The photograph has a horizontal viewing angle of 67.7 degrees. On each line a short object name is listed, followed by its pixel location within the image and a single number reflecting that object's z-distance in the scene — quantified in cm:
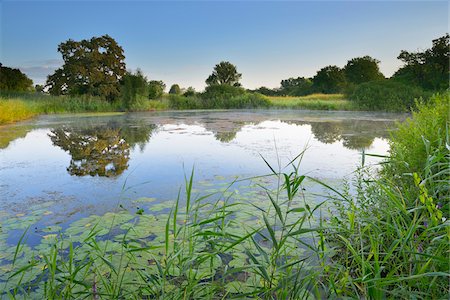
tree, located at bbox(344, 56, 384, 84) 3438
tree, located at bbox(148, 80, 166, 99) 2360
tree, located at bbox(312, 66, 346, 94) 3559
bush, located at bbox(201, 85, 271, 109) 2455
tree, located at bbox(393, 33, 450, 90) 1938
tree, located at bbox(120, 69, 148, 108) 2003
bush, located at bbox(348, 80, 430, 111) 1767
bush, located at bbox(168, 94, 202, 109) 2382
